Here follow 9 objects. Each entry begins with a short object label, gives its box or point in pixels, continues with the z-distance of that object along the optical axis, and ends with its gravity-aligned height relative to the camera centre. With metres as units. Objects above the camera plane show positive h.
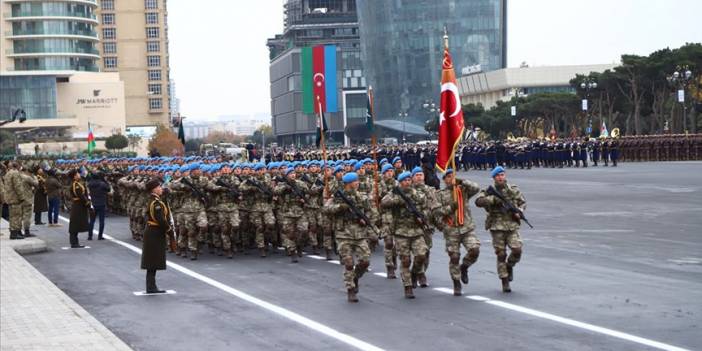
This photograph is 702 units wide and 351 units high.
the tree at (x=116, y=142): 120.19 -0.66
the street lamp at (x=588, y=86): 84.57 +2.94
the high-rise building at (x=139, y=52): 160.38 +12.51
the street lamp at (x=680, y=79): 71.09 +2.82
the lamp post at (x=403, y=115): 154.25 +1.89
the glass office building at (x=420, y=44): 144.25 +11.53
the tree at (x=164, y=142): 126.99 -0.88
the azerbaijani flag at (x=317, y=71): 169.50 +9.28
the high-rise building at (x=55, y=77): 125.06 +7.18
